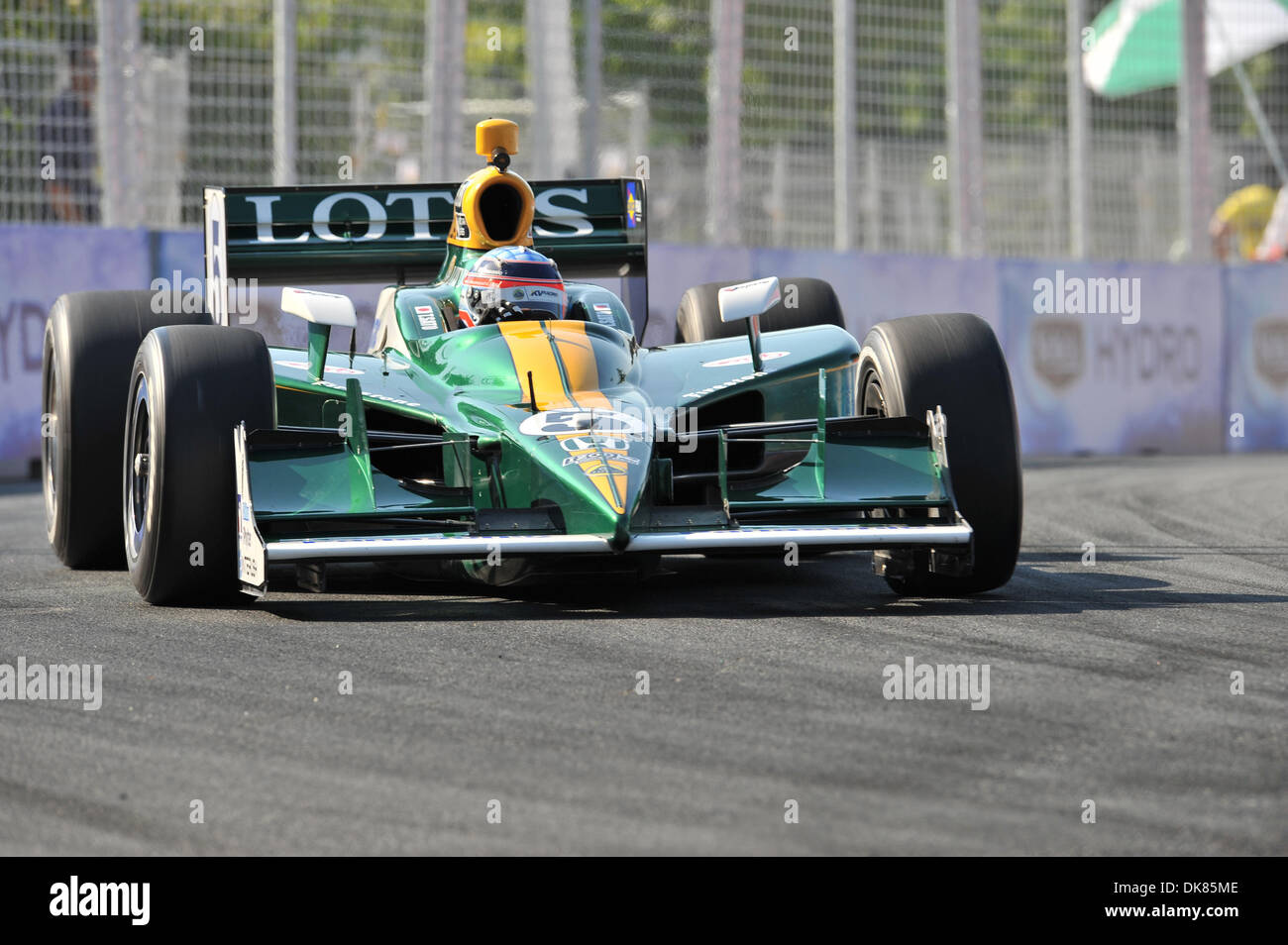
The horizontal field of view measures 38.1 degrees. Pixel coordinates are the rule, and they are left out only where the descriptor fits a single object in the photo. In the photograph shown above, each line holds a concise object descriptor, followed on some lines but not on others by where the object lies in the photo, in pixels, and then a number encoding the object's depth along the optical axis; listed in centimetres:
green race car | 607
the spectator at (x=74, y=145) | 1245
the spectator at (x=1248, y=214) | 1830
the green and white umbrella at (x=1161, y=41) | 1667
